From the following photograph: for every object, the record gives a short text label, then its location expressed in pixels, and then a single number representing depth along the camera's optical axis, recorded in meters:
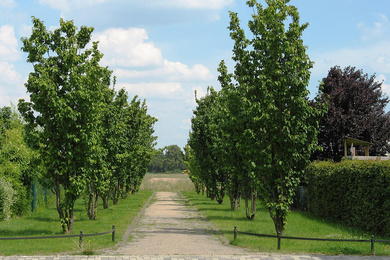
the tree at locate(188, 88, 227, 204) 28.23
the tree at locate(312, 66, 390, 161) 35.41
